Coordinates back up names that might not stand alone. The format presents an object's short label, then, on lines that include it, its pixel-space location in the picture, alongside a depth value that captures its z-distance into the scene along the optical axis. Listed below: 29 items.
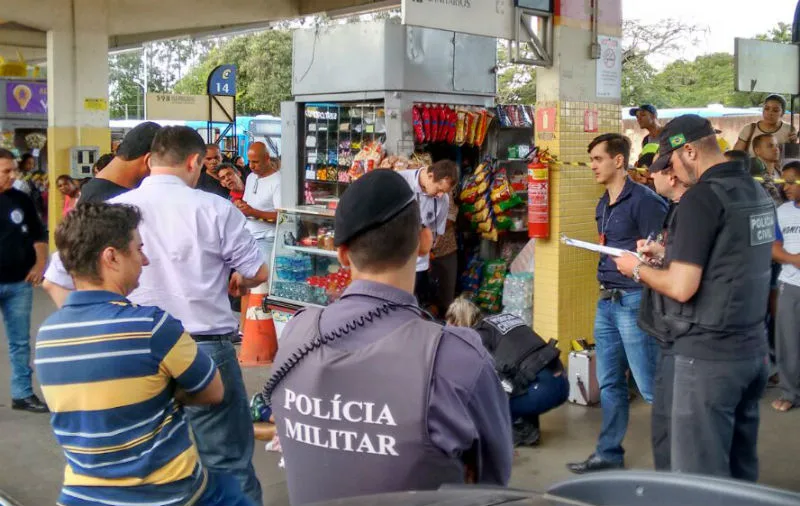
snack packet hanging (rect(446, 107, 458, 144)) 8.31
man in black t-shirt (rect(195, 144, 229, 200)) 8.60
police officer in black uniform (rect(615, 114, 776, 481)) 3.62
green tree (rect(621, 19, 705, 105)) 28.25
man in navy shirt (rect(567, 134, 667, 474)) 5.19
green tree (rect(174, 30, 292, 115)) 39.81
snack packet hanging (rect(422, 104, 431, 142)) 8.16
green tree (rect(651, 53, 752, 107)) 30.73
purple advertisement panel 17.73
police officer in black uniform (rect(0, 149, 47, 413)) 6.57
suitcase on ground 6.83
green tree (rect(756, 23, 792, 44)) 26.77
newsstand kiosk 8.07
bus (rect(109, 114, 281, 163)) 26.69
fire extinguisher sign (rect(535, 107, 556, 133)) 7.20
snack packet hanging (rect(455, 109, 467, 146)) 8.38
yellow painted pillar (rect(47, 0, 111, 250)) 13.09
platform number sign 13.92
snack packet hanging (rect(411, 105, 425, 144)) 8.08
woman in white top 8.77
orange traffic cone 8.24
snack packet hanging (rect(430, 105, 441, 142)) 8.22
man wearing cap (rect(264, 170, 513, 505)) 1.94
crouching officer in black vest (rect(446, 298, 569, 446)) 5.68
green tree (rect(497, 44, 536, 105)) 27.14
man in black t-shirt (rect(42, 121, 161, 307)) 4.68
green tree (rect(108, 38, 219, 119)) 58.28
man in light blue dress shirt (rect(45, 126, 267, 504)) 3.99
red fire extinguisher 7.09
